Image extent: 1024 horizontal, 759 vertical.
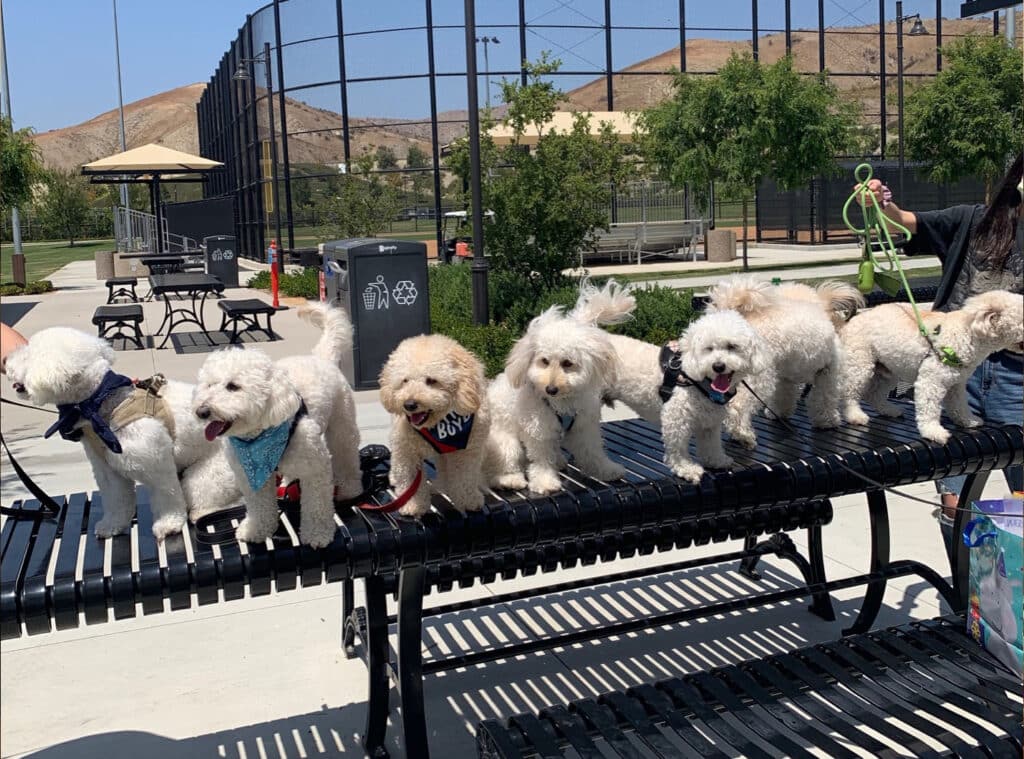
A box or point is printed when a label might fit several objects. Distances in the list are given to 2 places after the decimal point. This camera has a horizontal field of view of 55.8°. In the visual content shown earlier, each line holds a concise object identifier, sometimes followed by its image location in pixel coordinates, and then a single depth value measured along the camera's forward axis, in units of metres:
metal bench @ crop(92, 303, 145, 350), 13.09
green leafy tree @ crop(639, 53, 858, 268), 21.30
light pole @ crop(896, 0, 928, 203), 25.27
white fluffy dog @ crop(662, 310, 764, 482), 3.30
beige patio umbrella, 24.09
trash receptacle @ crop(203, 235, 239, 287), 23.75
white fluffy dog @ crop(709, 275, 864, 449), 3.80
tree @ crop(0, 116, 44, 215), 19.05
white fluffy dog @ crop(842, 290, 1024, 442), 3.51
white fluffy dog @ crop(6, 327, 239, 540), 2.84
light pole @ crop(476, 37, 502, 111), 27.98
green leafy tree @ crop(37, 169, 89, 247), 36.64
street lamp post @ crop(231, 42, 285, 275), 28.16
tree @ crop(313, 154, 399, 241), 23.00
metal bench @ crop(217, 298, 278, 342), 12.92
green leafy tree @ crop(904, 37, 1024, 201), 23.28
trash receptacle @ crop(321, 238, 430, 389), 10.06
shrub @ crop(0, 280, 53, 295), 23.22
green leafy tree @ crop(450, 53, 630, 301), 12.58
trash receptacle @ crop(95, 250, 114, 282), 29.81
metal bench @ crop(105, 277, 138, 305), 17.83
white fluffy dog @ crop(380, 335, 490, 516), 2.88
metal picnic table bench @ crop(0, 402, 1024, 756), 2.73
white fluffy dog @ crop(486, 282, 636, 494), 3.28
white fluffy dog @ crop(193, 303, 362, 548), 2.70
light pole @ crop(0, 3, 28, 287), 22.22
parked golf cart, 23.51
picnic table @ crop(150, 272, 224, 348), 14.49
